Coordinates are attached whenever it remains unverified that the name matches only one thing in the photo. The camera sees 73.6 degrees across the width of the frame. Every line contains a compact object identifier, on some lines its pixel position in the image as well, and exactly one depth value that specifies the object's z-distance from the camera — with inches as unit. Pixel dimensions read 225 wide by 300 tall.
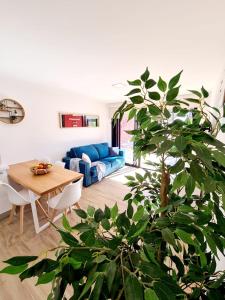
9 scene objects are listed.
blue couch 145.3
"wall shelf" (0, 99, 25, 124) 111.9
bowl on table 90.0
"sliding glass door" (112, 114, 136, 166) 229.1
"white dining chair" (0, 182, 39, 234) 78.5
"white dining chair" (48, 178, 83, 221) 77.4
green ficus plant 13.3
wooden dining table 74.1
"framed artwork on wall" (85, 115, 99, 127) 187.4
